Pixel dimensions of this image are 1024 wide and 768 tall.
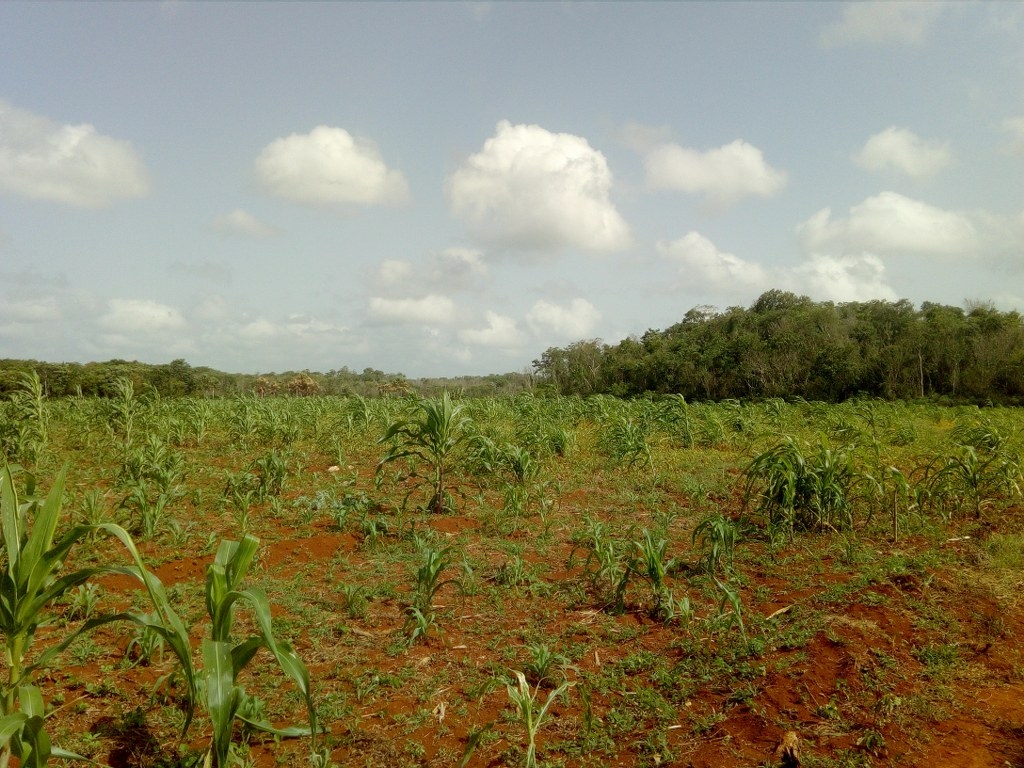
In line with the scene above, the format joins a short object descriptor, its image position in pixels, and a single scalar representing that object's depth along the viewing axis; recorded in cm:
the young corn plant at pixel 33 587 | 196
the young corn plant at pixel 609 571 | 388
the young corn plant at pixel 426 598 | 344
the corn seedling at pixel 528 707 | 230
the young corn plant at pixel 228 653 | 197
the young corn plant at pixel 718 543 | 437
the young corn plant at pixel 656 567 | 382
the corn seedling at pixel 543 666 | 301
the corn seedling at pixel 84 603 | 343
